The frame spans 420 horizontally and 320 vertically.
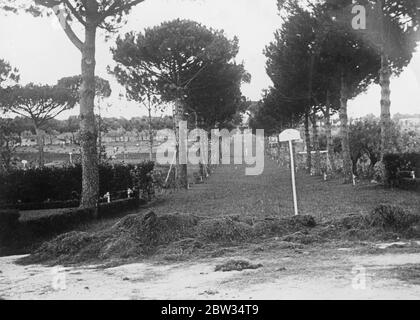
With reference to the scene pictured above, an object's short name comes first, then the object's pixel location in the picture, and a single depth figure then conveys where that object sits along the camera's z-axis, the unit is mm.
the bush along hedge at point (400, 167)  20019
